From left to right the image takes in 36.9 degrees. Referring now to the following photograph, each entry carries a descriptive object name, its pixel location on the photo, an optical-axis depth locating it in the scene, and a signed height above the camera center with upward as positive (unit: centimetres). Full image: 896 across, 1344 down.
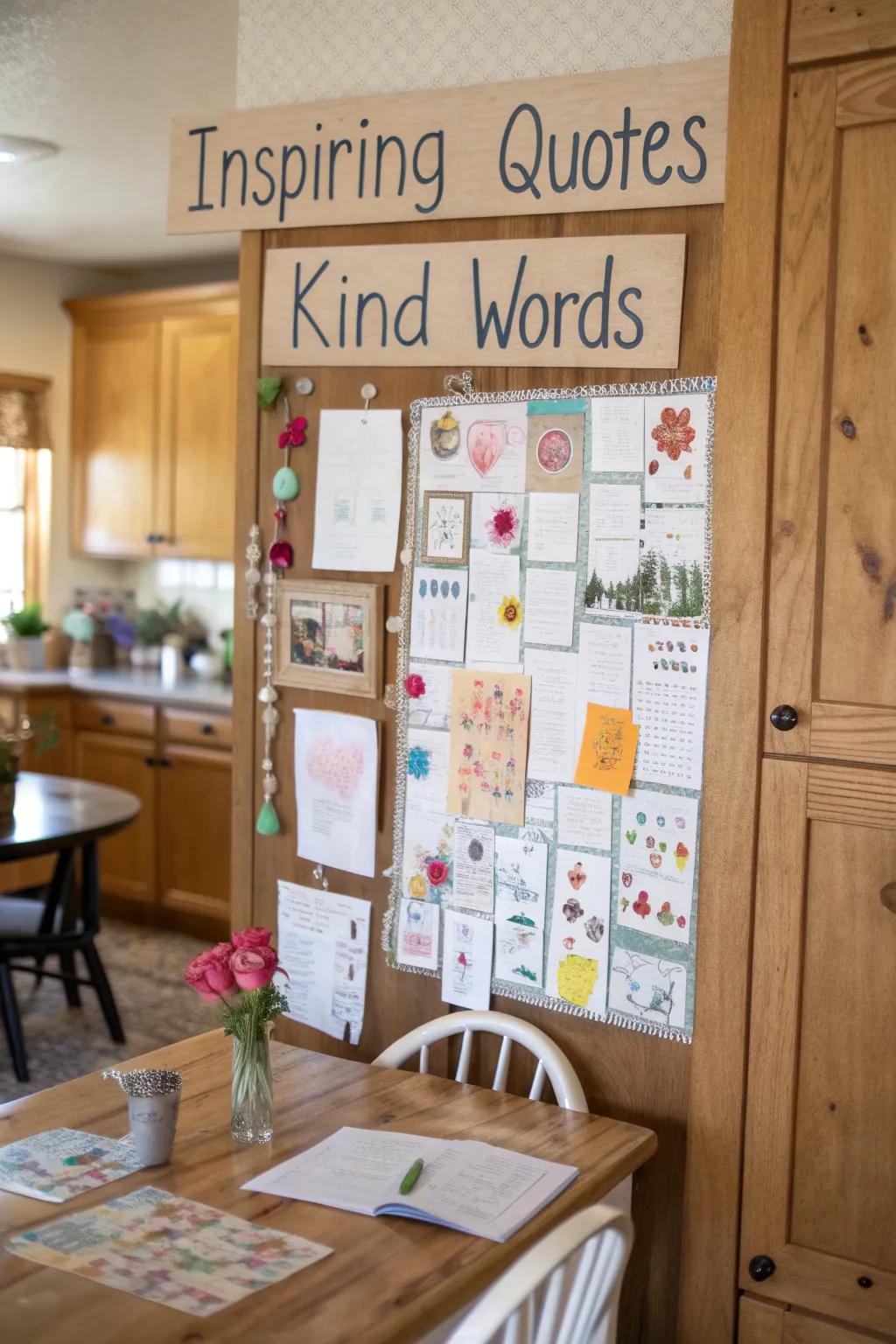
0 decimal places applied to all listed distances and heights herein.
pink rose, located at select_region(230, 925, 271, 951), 178 -52
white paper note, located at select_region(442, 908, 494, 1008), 208 -63
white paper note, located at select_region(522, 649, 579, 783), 197 -23
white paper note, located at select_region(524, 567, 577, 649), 197 -7
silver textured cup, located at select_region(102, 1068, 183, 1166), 163 -69
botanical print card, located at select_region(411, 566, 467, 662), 208 -10
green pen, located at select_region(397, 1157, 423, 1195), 156 -74
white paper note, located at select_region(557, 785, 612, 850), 193 -38
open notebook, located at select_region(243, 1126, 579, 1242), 152 -75
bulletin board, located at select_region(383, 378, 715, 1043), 186 -15
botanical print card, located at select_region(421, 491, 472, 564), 207 +4
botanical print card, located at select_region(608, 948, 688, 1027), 188 -61
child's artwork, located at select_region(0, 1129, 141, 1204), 157 -76
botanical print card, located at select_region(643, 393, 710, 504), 183 +15
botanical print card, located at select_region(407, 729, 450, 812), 211 -34
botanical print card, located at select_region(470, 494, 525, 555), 201 +5
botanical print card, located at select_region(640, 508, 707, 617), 184 +0
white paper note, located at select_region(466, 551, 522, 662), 202 -8
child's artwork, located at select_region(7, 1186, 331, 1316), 136 -75
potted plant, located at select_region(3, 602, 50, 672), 566 -42
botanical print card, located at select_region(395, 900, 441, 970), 214 -61
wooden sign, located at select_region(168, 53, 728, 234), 183 +60
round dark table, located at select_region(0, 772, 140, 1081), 370 -105
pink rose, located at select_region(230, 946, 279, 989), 175 -55
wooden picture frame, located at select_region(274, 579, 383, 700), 219 -15
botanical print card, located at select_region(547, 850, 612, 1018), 195 -55
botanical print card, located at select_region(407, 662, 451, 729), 210 -23
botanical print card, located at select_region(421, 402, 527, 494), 201 +16
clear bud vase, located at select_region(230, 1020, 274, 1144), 173 -70
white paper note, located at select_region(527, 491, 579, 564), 196 +4
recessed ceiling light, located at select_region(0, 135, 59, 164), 399 +117
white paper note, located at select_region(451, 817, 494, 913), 206 -48
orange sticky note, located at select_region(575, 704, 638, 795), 190 -27
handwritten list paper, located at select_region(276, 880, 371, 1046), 224 -69
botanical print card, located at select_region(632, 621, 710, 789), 184 -19
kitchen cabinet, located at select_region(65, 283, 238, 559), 532 +50
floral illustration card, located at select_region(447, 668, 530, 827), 201 -29
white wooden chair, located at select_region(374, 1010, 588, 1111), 189 -72
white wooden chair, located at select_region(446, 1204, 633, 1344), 118 -68
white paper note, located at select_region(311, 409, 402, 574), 216 +10
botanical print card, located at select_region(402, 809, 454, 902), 211 -48
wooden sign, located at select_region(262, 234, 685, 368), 187 +38
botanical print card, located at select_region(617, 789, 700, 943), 186 -42
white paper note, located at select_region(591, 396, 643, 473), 189 +17
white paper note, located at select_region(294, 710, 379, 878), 221 -40
